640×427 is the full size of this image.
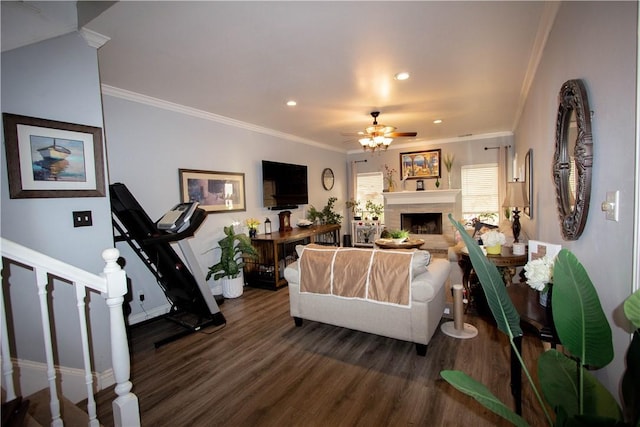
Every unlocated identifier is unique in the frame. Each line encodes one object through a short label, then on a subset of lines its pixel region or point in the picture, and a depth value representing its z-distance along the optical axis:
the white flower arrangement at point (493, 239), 3.00
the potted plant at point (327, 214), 6.48
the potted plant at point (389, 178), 7.50
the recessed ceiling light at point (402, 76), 3.13
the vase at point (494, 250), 3.03
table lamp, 3.42
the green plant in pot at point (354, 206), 8.11
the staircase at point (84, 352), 1.36
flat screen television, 5.30
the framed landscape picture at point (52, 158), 1.92
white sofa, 2.55
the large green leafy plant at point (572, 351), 0.77
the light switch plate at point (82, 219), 2.19
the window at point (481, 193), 6.62
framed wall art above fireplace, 7.13
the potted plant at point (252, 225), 4.78
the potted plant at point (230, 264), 4.20
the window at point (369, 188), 7.88
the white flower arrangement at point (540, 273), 1.62
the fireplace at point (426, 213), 6.86
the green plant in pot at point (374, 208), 7.86
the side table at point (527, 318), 1.54
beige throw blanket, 2.61
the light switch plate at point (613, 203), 1.24
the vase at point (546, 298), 1.69
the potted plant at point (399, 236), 5.12
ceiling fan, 4.39
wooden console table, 4.62
